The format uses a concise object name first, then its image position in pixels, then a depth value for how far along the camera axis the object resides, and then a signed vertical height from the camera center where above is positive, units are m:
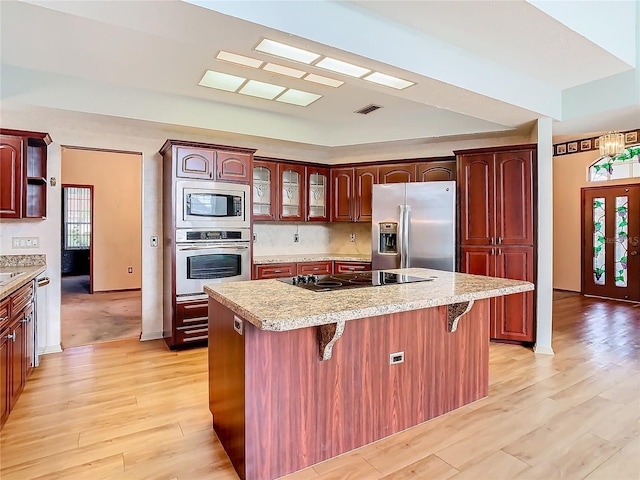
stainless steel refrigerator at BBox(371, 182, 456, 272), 4.25 +0.16
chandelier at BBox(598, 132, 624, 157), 4.43 +1.12
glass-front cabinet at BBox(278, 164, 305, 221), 4.96 +0.65
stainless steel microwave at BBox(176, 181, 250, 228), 3.83 +0.38
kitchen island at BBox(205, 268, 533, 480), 1.80 -0.70
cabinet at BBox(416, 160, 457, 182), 4.60 +0.84
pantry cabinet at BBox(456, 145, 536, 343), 3.95 +0.16
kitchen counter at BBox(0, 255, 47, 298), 2.90 -0.23
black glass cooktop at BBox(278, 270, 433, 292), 2.32 -0.28
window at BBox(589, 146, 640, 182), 6.38 +1.26
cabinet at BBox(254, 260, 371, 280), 4.50 -0.36
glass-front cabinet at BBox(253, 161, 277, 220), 4.79 +0.64
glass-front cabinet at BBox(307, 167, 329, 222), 5.19 +0.64
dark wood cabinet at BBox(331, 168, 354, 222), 5.21 +0.63
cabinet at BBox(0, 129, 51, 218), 3.23 +0.62
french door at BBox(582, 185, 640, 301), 6.41 -0.07
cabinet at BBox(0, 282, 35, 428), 2.30 -0.72
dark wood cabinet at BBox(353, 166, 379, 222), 5.05 +0.66
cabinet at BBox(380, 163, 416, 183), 4.81 +0.86
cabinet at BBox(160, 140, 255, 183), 3.81 +0.84
